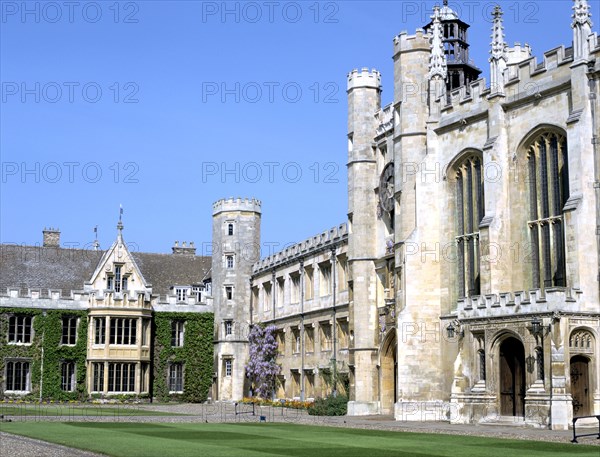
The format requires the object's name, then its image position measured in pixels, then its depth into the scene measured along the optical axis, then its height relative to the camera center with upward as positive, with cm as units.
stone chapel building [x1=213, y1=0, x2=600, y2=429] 2933 +481
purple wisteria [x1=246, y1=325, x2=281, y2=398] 5778 +35
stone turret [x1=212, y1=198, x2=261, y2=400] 6178 +626
